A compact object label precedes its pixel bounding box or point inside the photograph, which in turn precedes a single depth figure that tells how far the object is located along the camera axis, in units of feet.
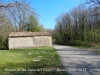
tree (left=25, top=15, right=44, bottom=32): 85.89
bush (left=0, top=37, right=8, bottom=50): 59.21
